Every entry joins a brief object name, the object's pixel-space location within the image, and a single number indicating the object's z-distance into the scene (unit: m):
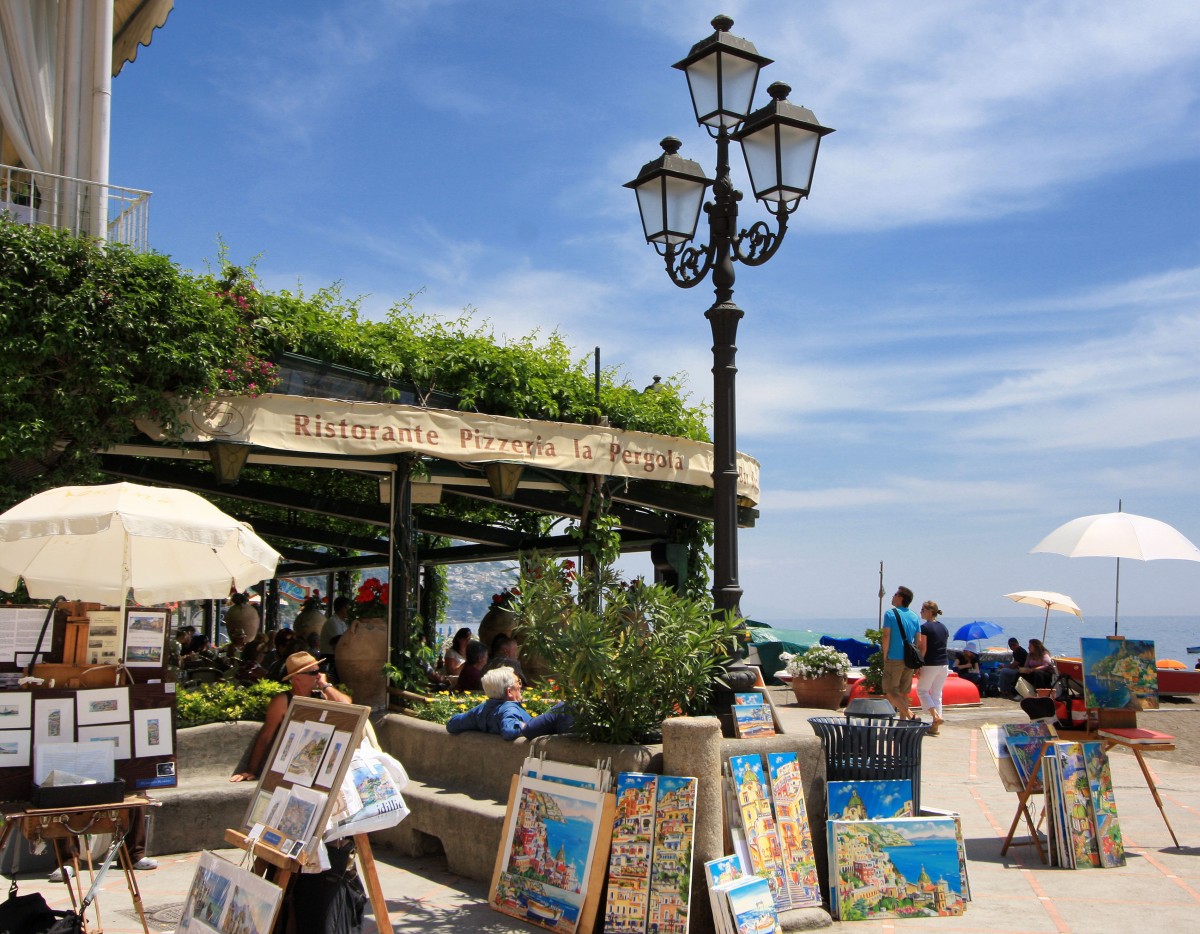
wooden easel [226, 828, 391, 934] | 4.40
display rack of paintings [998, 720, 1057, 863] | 7.27
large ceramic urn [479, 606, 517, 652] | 12.60
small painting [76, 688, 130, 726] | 5.30
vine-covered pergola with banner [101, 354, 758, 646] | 8.71
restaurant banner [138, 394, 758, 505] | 8.47
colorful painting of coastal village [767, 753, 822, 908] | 5.84
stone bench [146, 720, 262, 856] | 7.07
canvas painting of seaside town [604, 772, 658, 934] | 5.42
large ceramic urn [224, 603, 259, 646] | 15.01
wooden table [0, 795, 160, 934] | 4.83
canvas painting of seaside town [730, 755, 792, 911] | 5.71
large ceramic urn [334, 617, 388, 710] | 9.16
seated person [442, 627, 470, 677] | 13.24
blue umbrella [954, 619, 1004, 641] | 26.94
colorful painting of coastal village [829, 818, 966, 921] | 5.93
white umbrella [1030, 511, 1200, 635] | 8.66
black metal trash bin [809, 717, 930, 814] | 6.38
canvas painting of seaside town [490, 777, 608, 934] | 5.58
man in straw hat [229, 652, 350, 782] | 5.98
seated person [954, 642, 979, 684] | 20.12
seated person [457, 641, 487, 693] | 10.77
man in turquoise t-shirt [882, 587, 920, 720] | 11.94
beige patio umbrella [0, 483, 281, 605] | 5.84
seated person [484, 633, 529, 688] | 10.28
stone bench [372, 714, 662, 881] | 6.21
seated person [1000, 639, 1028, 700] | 18.22
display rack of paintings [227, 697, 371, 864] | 4.45
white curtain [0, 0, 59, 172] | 11.72
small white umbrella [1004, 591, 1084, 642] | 19.25
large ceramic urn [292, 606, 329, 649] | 14.35
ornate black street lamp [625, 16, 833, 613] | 6.42
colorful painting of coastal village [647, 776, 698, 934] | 5.35
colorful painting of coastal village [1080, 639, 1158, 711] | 7.57
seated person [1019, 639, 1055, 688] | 16.36
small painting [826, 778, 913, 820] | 6.21
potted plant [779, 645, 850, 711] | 14.38
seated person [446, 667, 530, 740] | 7.06
